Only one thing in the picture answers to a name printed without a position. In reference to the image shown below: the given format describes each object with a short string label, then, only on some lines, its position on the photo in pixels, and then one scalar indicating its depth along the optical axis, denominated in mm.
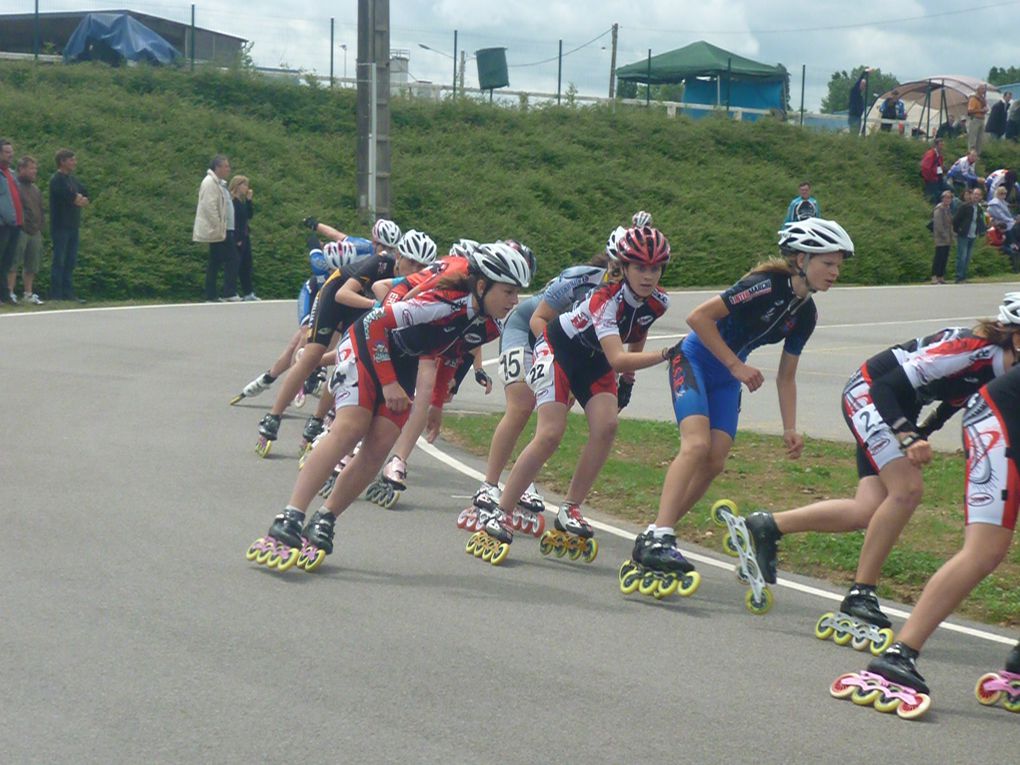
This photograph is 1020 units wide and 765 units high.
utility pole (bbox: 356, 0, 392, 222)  21406
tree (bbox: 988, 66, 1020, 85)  124500
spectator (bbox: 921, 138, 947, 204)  38750
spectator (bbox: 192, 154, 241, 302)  24328
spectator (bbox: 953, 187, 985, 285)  32875
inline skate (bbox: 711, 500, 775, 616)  7602
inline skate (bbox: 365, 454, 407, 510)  10406
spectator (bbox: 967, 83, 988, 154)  39719
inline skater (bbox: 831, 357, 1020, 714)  5871
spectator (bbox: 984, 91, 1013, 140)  43094
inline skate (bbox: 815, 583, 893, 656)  6934
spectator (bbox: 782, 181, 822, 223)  30047
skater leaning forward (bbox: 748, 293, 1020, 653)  6434
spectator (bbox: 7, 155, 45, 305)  22562
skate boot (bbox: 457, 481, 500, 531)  9133
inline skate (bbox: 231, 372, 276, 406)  14453
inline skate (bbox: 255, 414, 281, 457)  12141
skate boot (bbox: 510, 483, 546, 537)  9578
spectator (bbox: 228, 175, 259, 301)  24844
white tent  47906
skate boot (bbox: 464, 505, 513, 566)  8672
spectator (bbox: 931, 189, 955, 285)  33344
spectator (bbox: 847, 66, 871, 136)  45878
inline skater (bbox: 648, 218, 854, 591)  7680
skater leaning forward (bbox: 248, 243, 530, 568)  8148
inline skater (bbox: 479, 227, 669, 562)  8398
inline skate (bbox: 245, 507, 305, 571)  8102
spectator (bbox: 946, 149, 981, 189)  35906
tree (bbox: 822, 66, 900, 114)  142238
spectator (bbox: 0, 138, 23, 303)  21766
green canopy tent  48562
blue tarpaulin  37000
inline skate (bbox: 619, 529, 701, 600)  7793
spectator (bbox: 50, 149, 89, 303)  22984
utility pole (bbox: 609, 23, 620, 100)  50344
